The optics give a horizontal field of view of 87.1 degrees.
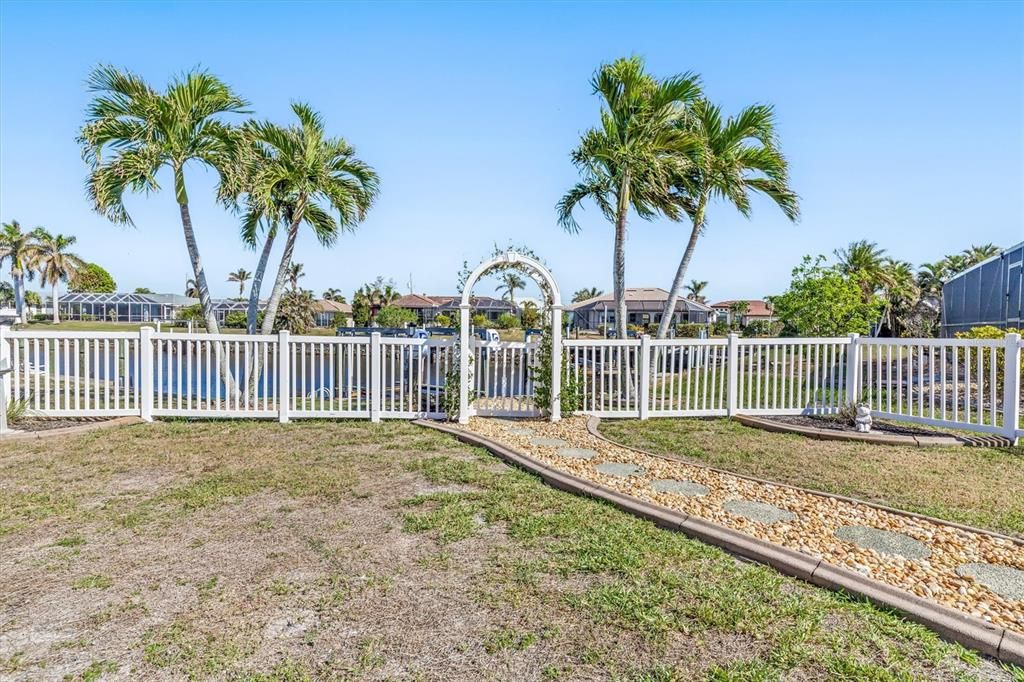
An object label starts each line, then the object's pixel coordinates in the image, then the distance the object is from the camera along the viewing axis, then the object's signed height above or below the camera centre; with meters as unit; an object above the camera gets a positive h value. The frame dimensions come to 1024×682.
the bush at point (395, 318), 37.50 +0.62
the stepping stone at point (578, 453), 5.43 -1.30
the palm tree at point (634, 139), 8.51 +3.04
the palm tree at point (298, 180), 8.57 +2.43
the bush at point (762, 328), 30.68 -0.02
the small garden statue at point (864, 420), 6.50 -1.11
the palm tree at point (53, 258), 39.81 +5.10
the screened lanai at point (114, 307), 46.66 +1.73
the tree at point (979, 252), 36.97 +5.33
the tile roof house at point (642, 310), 36.00 +1.31
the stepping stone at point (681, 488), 4.14 -1.27
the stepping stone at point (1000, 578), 2.59 -1.26
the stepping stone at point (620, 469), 4.75 -1.29
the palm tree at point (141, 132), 7.80 +2.88
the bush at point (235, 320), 37.59 +0.46
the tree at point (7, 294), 47.41 +2.87
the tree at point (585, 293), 62.36 +4.14
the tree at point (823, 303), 14.56 +0.69
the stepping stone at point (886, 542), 3.04 -1.27
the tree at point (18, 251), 38.31 +5.38
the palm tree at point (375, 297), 45.50 +2.62
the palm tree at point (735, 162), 8.82 +2.73
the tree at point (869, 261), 31.44 +4.18
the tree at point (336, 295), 69.39 +4.16
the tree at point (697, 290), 61.95 +4.37
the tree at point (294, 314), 27.61 +0.67
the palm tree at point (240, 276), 66.88 +6.29
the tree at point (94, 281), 49.11 +4.97
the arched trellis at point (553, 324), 7.23 +0.05
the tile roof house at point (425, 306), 51.66 +1.98
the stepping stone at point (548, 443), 5.95 -1.30
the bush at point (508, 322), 39.00 +0.39
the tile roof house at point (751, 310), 52.70 +1.95
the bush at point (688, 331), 30.77 -0.20
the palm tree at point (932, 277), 35.16 +3.54
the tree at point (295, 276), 49.08 +4.90
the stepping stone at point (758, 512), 3.58 -1.27
